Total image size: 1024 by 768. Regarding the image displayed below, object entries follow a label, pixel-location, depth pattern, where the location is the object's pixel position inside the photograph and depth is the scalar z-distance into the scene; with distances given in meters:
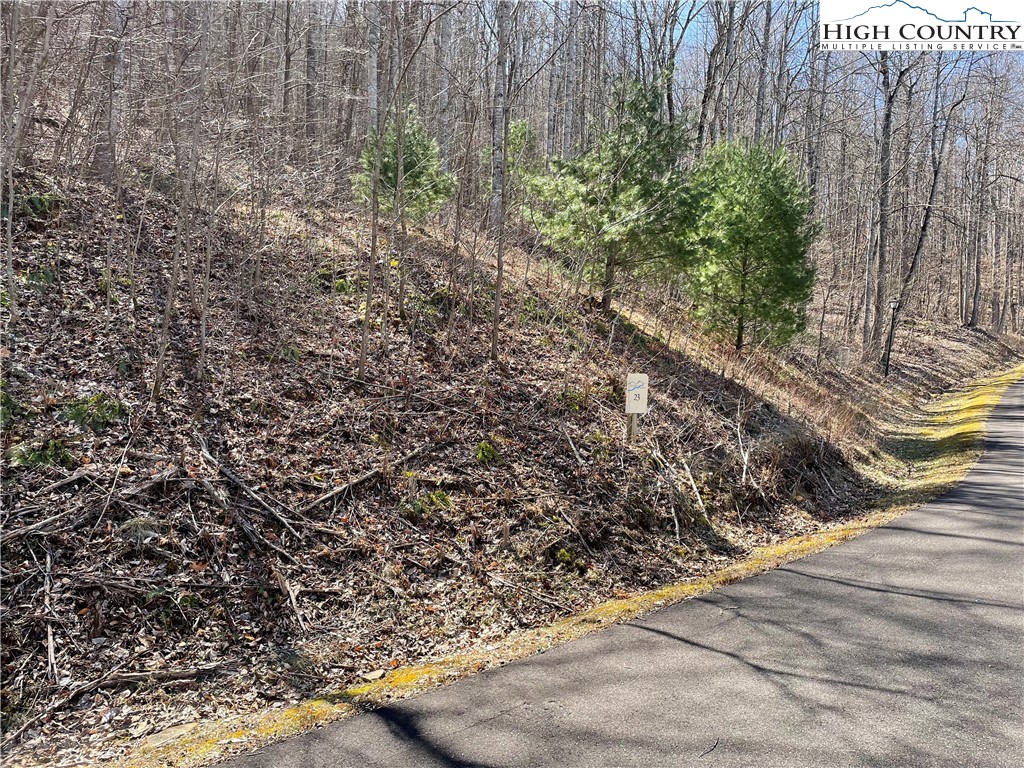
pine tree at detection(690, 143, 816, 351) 14.18
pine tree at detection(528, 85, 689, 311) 12.87
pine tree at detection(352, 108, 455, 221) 12.66
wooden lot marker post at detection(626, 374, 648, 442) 8.78
